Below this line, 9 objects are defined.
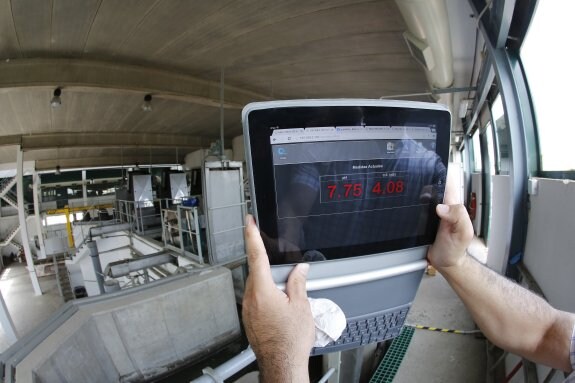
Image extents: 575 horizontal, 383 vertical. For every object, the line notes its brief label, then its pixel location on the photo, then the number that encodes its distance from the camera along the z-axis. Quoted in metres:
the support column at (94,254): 7.61
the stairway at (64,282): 11.44
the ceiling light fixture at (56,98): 4.46
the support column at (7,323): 3.36
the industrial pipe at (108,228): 7.67
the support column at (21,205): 8.02
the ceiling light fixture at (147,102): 5.54
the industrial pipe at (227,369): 1.15
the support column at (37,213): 10.81
